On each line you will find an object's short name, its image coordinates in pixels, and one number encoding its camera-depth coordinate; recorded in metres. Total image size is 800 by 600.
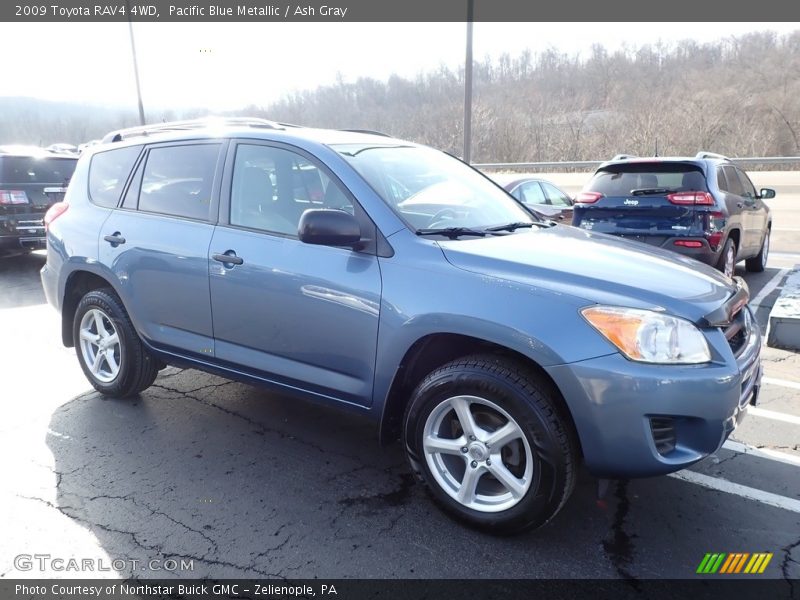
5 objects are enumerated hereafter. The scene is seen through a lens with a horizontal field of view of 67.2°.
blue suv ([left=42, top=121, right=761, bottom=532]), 2.48
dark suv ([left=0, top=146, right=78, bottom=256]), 9.16
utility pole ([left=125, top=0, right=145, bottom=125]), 19.11
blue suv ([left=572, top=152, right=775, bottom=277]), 6.64
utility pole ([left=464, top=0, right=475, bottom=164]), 9.77
